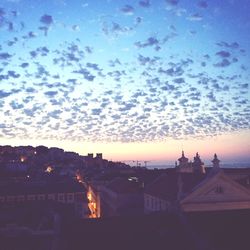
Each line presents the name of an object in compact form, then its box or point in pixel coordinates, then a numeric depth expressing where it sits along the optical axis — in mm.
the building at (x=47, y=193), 60592
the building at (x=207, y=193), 35002
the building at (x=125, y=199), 53385
